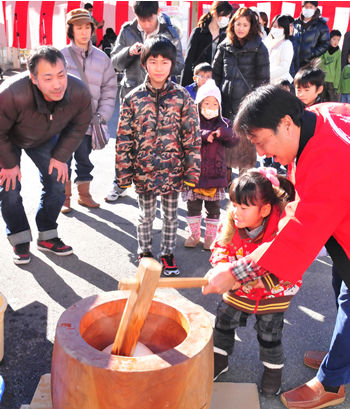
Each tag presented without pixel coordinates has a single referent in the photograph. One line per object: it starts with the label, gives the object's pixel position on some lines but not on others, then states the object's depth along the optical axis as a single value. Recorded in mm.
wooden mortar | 1357
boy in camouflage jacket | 2898
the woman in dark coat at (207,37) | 5113
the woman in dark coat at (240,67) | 4195
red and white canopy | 9773
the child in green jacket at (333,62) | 7613
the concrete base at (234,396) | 2072
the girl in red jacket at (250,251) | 2031
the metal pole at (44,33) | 10141
